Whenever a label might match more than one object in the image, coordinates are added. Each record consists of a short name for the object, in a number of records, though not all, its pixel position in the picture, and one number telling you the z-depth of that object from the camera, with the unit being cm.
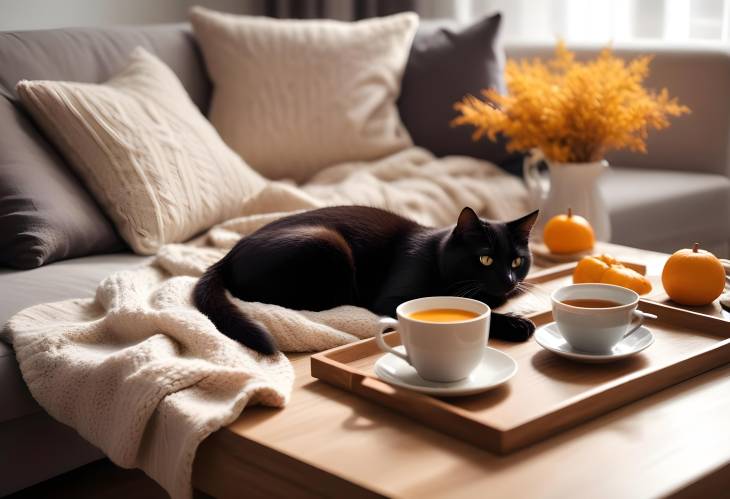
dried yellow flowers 193
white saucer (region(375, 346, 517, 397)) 109
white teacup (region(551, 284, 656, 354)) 117
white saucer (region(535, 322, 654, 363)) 119
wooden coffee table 93
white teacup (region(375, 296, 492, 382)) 107
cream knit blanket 113
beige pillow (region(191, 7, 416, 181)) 248
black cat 141
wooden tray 102
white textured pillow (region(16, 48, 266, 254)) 194
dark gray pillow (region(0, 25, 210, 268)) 179
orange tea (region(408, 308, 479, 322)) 113
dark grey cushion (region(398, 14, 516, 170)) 262
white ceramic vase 200
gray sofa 176
